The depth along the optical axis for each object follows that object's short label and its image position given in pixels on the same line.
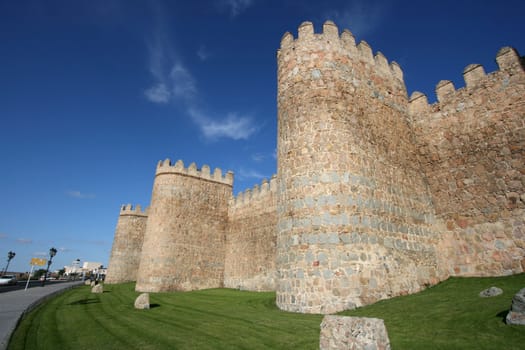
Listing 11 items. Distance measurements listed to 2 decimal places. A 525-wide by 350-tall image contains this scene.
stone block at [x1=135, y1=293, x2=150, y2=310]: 10.40
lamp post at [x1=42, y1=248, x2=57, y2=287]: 28.73
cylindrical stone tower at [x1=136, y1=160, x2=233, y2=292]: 19.50
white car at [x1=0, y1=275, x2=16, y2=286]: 29.53
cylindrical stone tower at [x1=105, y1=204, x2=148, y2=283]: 29.48
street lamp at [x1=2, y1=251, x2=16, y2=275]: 54.00
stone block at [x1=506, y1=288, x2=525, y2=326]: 4.21
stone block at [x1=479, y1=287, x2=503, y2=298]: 6.36
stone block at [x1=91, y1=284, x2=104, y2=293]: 18.50
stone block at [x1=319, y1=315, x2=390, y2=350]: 3.43
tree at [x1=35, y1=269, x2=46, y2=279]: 68.53
